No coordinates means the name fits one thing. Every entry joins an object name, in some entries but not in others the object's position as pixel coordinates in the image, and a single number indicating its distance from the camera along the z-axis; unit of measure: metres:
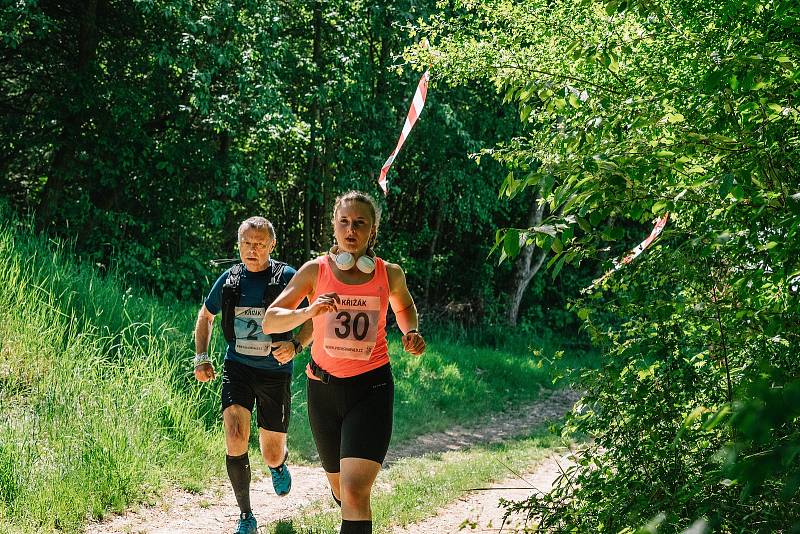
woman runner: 4.24
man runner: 5.67
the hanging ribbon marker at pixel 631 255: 3.94
